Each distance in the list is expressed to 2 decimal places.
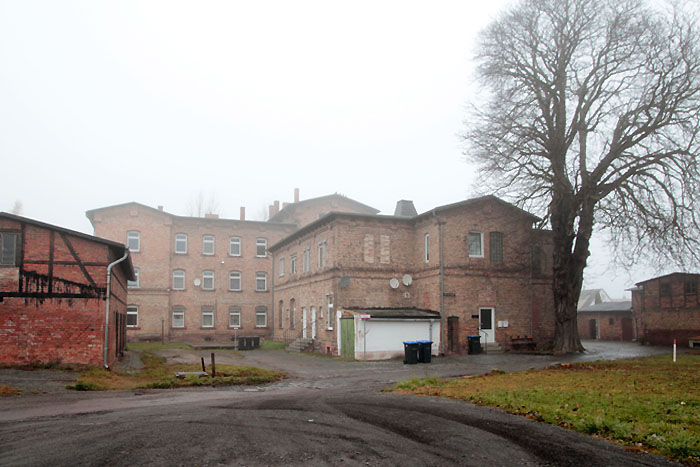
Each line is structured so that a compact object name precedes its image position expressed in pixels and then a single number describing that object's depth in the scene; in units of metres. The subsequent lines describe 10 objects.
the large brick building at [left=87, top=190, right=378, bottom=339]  44.31
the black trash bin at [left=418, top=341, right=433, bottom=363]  24.94
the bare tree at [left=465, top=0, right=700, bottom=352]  24.05
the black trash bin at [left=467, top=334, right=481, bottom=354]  28.28
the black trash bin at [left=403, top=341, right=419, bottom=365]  24.61
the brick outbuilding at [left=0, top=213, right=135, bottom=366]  18.50
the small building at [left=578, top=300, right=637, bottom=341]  46.75
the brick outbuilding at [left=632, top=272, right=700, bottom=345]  34.97
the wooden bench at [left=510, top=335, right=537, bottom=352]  29.48
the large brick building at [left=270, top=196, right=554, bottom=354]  28.98
